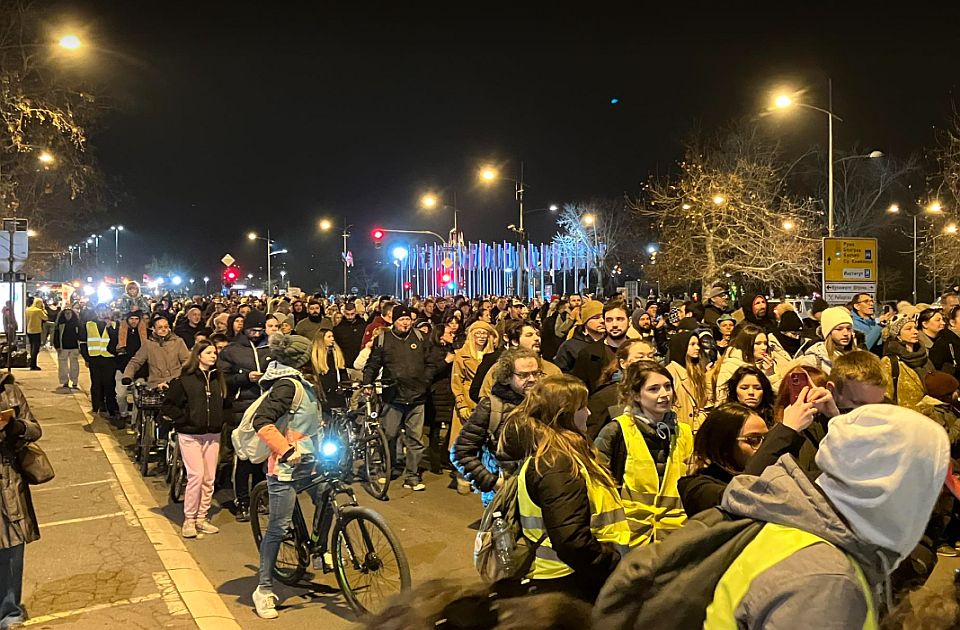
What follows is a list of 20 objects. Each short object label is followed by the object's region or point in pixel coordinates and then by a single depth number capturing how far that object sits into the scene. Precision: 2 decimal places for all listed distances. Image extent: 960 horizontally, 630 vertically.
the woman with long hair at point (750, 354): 7.57
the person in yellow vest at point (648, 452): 3.99
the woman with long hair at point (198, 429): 8.13
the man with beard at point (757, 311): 11.46
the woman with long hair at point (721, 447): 3.92
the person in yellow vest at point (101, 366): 14.91
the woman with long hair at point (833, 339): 7.59
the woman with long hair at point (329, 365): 10.32
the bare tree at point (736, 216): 34.91
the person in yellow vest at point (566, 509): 3.62
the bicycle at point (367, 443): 9.51
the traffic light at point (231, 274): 28.31
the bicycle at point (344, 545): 5.54
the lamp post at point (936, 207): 27.15
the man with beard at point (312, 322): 15.61
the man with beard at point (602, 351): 8.32
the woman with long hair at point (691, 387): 7.12
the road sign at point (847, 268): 16.78
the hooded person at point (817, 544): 1.92
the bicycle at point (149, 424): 10.62
